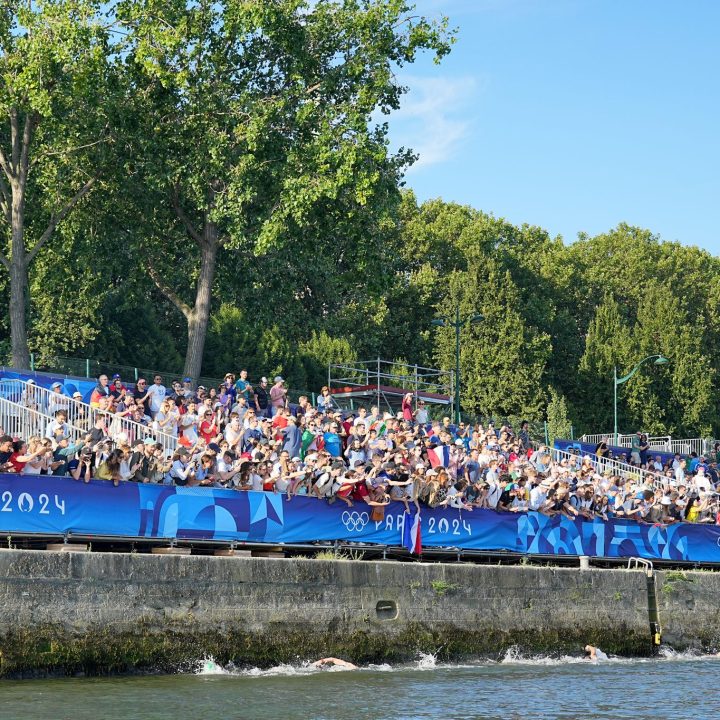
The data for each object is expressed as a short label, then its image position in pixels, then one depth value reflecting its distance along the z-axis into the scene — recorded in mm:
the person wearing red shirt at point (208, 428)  24527
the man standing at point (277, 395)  31470
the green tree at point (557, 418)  51188
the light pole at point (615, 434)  49700
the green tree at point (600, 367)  70562
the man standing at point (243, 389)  30859
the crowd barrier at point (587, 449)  41375
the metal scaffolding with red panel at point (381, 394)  43594
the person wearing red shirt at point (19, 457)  18672
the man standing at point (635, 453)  40450
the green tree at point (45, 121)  33844
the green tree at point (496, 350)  65812
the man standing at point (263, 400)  30155
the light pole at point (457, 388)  43088
